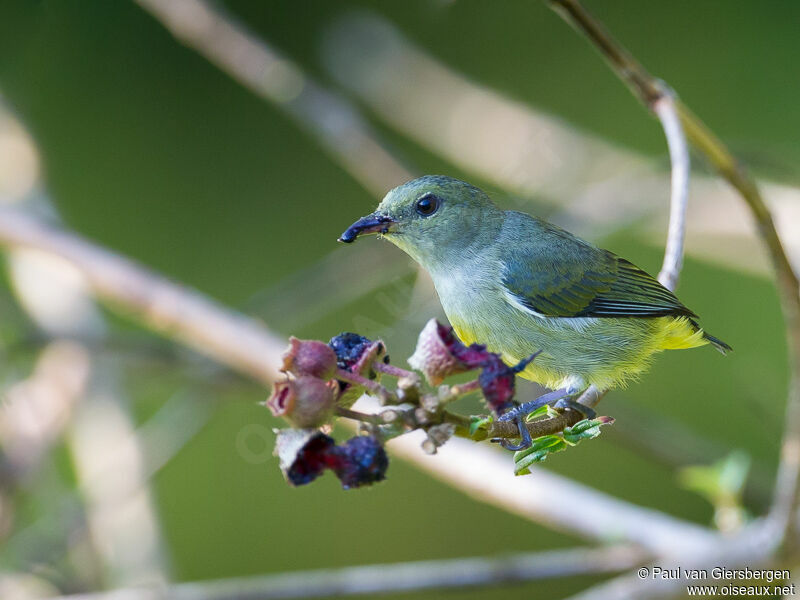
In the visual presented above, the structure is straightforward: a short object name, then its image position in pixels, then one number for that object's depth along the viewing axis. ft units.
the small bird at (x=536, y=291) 12.76
